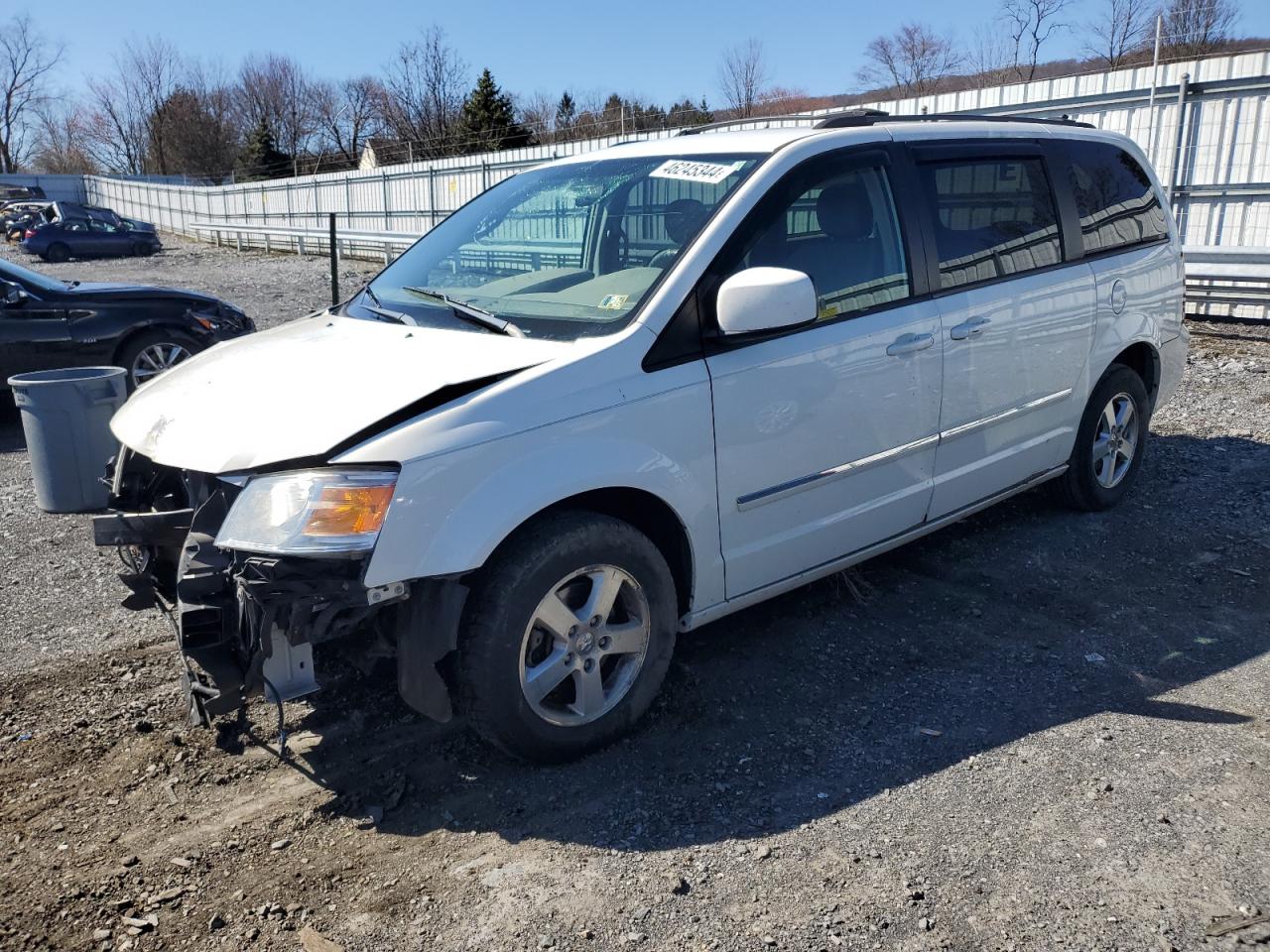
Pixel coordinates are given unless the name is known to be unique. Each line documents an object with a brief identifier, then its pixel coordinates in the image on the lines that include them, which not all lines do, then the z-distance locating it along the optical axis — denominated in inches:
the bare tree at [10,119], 3289.9
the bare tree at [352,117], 2723.9
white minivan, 117.2
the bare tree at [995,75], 1248.8
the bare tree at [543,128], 1443.2
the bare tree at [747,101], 1576.9
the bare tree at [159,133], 3041.3
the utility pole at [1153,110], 453.4
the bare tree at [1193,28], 1019.3
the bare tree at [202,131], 2950.3
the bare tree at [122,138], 3176.7
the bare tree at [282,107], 2982.3
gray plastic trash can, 198.4
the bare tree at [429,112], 2325.3
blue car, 1267.2
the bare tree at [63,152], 3316.9
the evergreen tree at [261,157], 2438.5
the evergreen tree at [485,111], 1908.2
